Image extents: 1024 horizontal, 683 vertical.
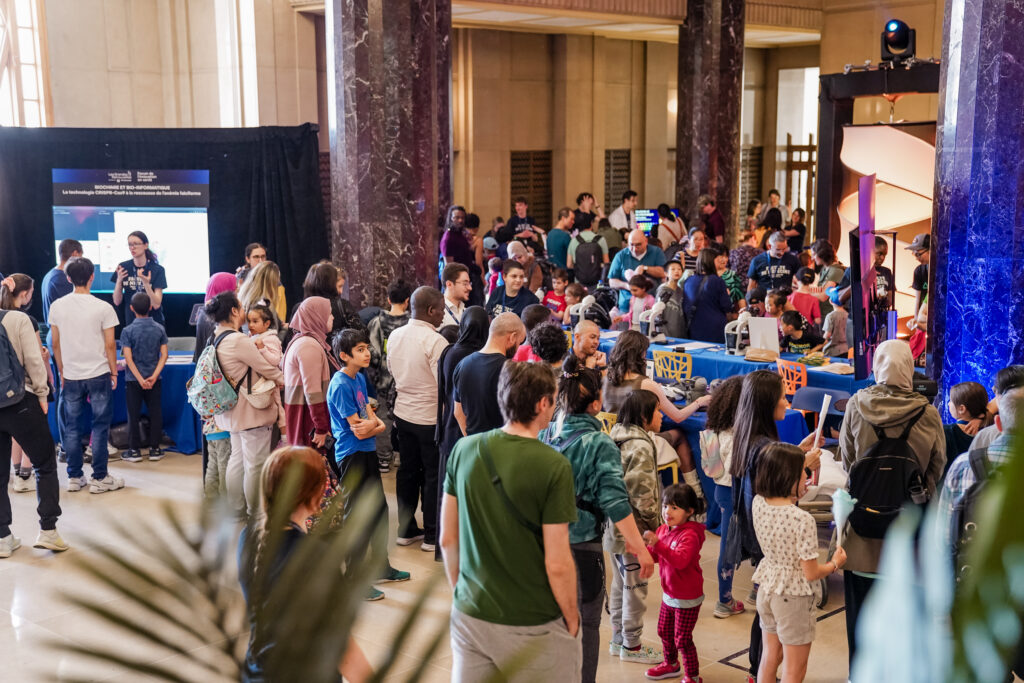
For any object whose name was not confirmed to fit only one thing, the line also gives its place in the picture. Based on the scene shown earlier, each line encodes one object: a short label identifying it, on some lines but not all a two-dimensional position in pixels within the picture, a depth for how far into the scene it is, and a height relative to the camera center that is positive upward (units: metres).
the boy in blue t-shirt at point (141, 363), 8.02 -1.34
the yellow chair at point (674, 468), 6.11 -1.64
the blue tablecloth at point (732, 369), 7.32 -1.36
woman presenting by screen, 9.34 -0.80
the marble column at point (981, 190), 6.48 -0.10
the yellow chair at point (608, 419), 5.72 -1.27
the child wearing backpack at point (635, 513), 4.57 -1.40
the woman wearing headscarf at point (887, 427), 4.39 -1.05
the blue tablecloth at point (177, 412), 8.52 -1.84
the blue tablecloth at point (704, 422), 6.76 -1.59
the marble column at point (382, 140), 9.74 +0.36
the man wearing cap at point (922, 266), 8.74 -0.73
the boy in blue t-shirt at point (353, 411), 5.44 -1.17
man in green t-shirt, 3.14 -1.07
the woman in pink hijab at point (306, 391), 6.02 -1.17
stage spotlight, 11.88 +1.46
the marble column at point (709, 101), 16.02 +1.11
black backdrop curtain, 10.79 -0.03
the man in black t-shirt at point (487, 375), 5.11 -0.92
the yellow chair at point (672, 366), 7.62 -1.33
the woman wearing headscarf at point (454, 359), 5.64 -0.94
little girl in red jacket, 4.56 -1.62
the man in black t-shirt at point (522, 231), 12.84 -0.65
